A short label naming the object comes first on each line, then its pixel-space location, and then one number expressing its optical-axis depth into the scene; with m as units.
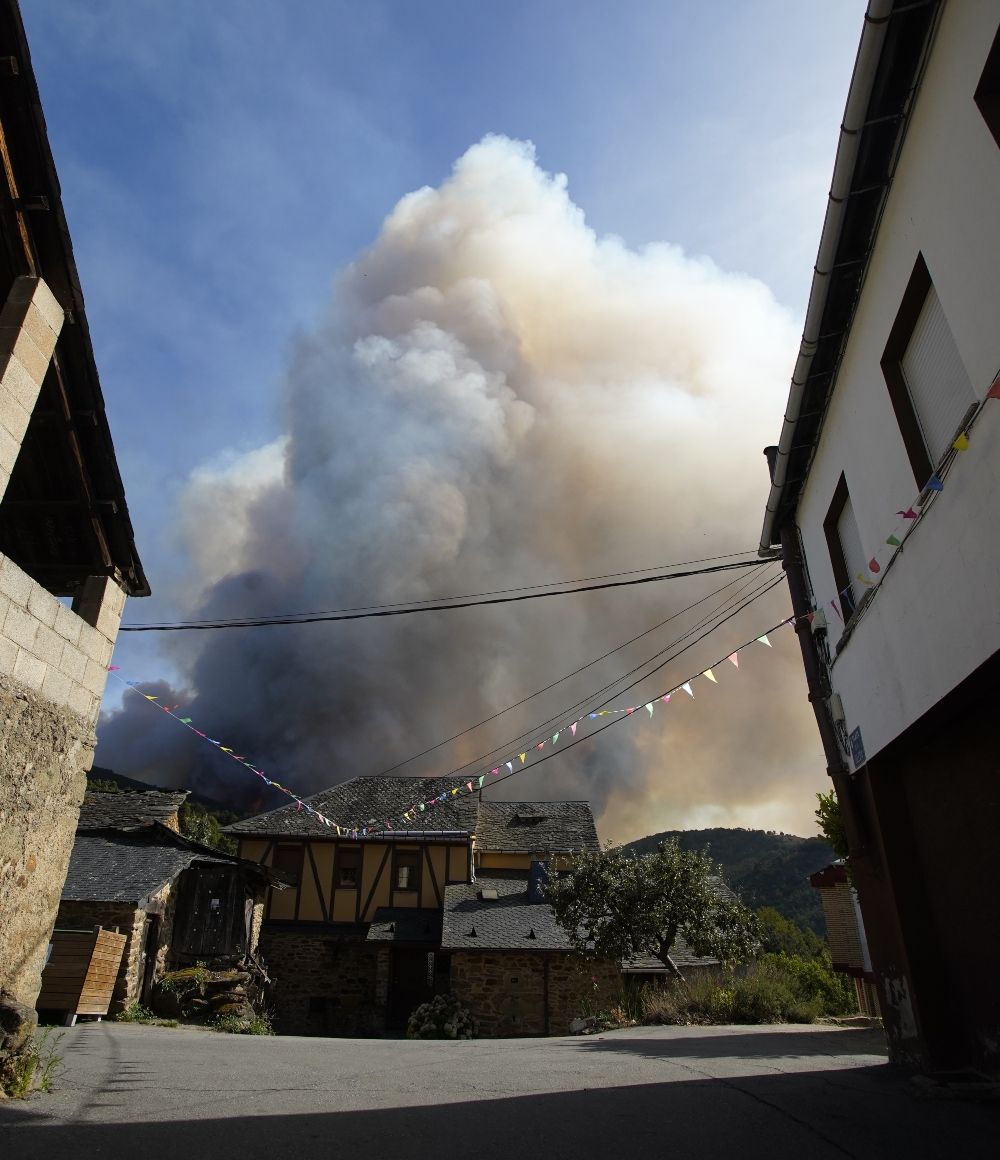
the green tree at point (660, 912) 15.85
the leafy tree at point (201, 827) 43.08
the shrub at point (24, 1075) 3.97
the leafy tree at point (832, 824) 10.14
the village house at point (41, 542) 4.81
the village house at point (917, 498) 4.20
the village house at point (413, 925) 18.61
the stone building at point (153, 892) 14.48
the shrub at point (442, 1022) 16.88
